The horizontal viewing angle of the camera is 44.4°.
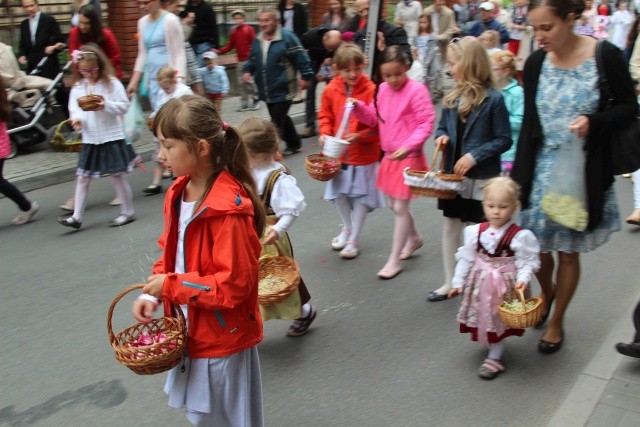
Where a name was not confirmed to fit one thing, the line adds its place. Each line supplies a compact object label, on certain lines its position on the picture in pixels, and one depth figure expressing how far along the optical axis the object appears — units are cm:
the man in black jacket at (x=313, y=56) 1135
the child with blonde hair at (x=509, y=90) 630
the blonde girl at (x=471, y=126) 501
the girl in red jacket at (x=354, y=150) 627
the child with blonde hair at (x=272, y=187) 448
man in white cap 1506
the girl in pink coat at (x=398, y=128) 570
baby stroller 1027
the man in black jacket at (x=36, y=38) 1130
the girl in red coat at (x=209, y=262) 283
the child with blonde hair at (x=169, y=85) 787
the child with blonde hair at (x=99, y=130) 743
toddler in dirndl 426
